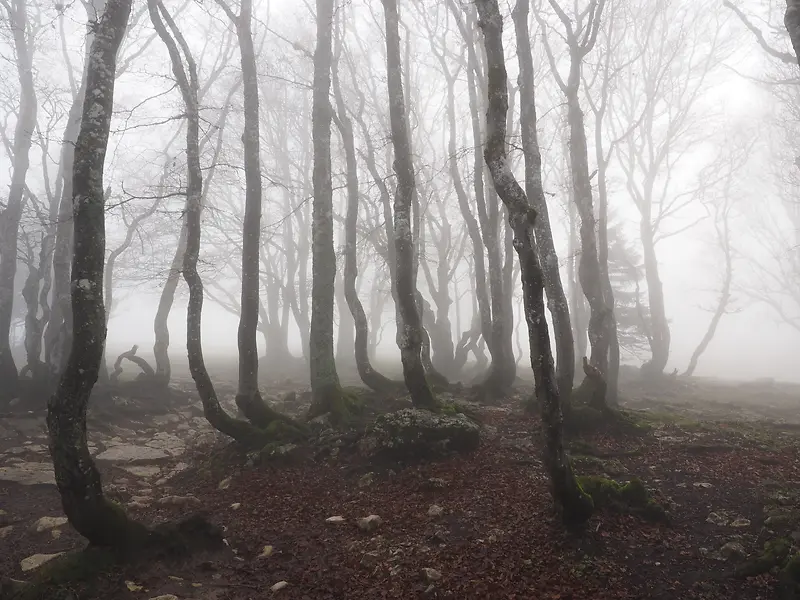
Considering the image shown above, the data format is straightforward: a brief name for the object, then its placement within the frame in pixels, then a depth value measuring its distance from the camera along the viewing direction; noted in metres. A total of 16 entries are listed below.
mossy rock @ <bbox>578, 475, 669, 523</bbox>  5.31
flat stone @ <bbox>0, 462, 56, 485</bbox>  7.41
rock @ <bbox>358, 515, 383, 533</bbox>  5.54
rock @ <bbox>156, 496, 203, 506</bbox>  6.62
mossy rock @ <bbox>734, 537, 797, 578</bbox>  4.12
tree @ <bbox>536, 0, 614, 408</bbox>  10.77
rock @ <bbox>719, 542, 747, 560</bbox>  4.46
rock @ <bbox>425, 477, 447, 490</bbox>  6.52
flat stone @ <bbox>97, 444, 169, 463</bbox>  8.89
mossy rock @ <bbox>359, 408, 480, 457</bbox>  7.51
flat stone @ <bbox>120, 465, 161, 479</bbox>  8.26
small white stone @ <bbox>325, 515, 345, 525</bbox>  5.84
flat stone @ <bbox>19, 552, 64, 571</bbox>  4.78
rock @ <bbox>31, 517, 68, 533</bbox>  5.78
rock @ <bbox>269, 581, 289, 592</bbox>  4.45
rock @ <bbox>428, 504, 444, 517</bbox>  5.73
